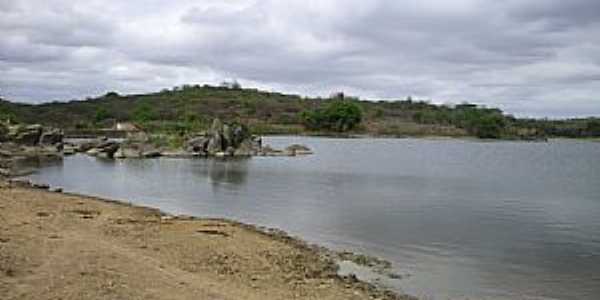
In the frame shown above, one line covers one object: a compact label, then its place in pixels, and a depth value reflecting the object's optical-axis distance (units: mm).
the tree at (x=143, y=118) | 191988
